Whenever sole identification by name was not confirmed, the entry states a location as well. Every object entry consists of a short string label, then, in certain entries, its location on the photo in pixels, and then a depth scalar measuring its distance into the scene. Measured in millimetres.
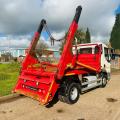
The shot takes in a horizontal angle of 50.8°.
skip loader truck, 4779
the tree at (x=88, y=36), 36605
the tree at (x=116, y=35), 36969
